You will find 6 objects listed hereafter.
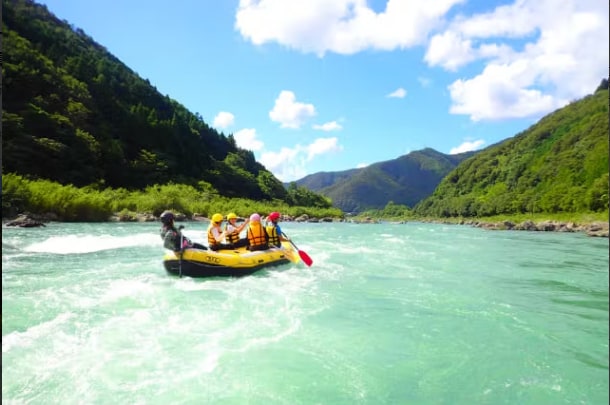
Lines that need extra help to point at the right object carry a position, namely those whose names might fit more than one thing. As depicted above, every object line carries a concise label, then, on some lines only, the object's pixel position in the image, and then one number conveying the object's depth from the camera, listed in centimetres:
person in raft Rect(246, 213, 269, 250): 1353
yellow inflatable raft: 1134
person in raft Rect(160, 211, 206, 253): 1115
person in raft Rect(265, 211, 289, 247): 1441
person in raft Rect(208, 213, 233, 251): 1327
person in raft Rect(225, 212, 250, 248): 1398
